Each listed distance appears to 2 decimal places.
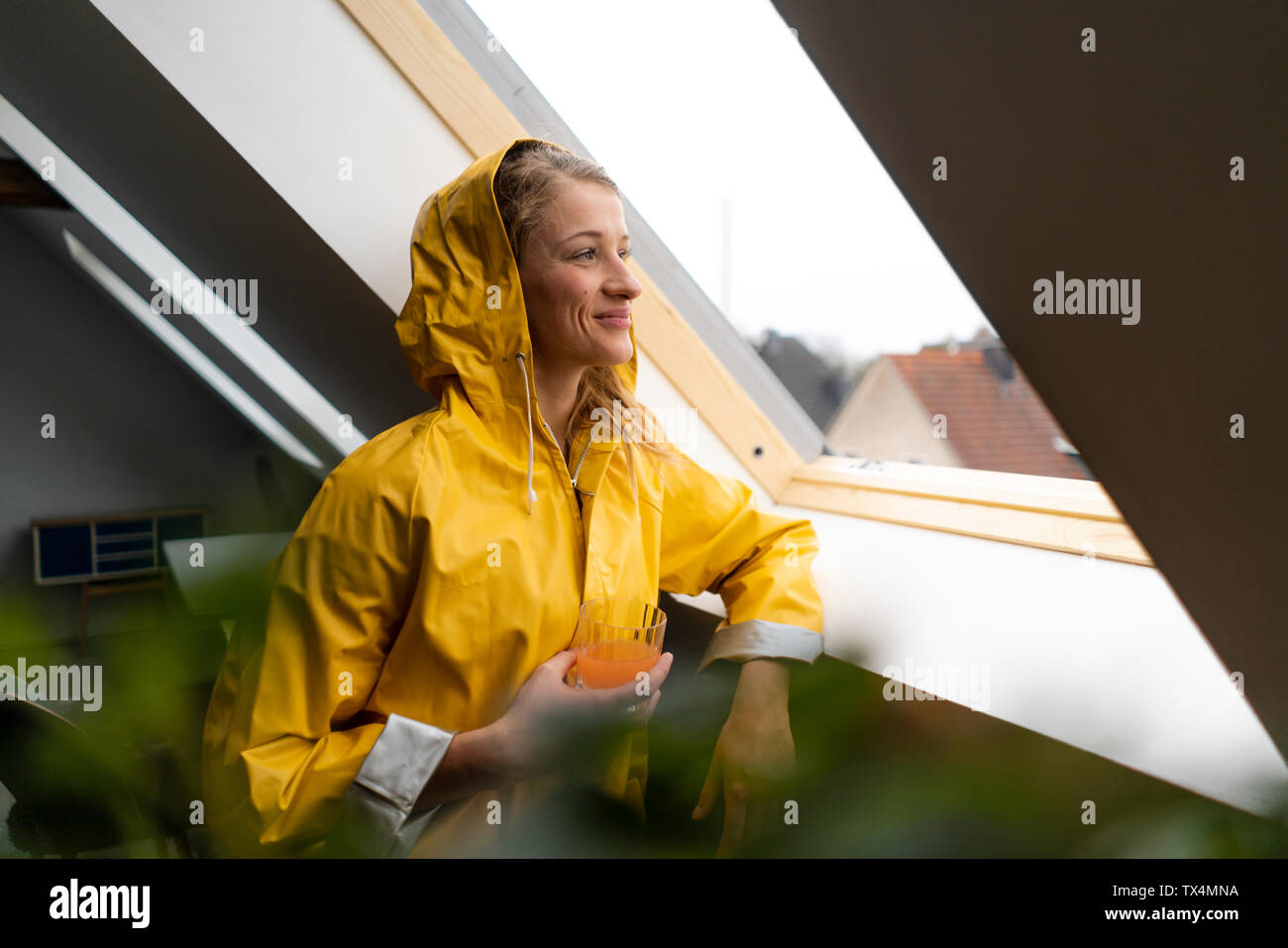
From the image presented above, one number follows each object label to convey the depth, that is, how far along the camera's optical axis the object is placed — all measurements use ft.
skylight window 4.84
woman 2.69
